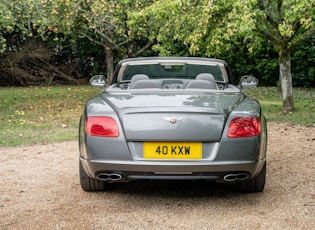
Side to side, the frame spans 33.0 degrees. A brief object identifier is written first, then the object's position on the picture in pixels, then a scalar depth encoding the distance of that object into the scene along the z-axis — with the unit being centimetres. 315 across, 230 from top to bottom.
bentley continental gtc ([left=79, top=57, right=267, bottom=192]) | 453
